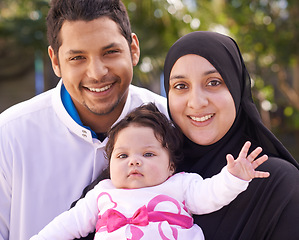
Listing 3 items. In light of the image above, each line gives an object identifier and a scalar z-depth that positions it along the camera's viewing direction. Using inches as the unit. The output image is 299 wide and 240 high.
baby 75.9
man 102.1
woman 80.7
